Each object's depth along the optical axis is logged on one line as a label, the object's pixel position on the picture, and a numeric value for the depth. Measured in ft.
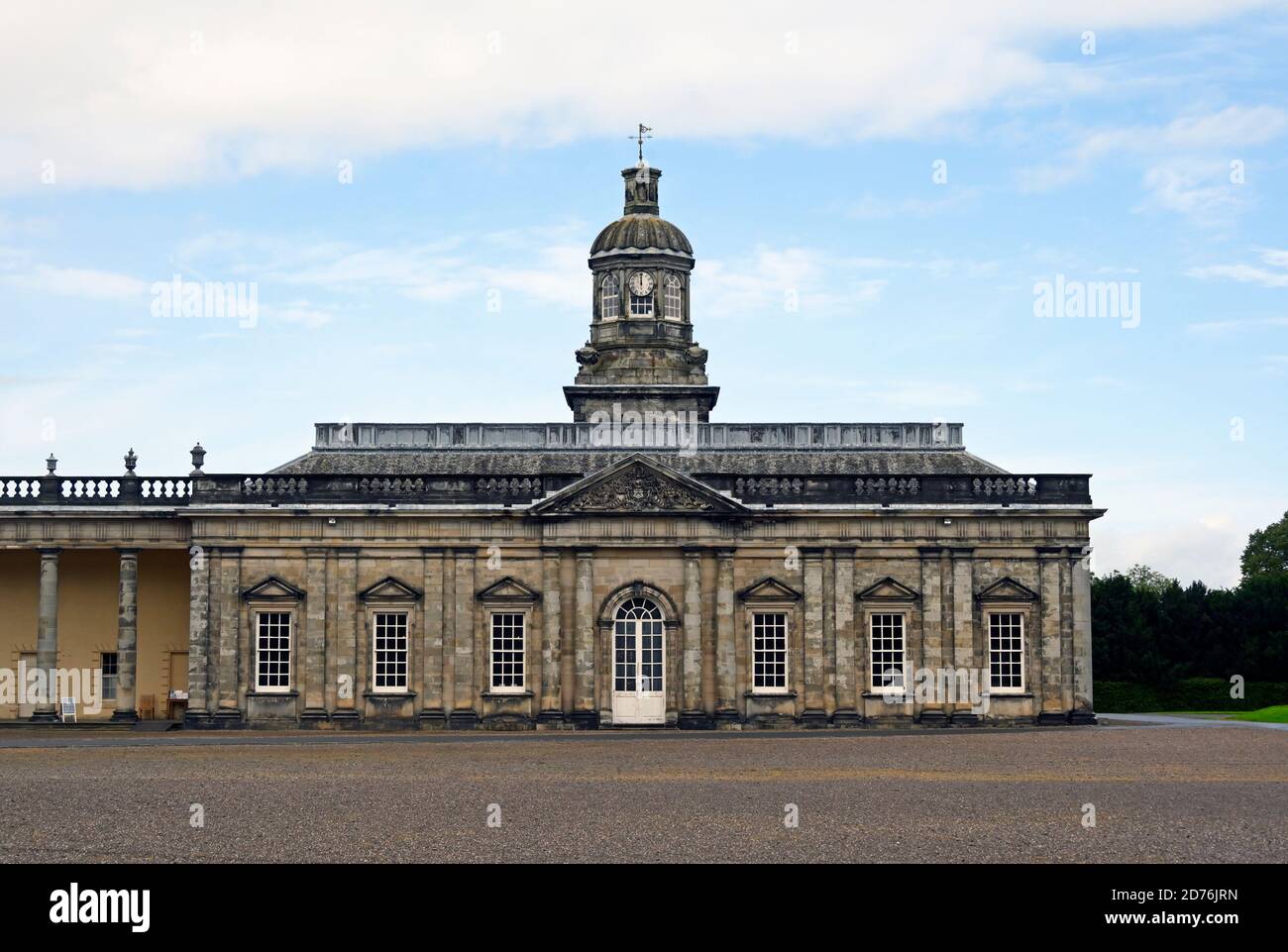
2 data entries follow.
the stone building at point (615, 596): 153.69
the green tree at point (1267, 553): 286.46
